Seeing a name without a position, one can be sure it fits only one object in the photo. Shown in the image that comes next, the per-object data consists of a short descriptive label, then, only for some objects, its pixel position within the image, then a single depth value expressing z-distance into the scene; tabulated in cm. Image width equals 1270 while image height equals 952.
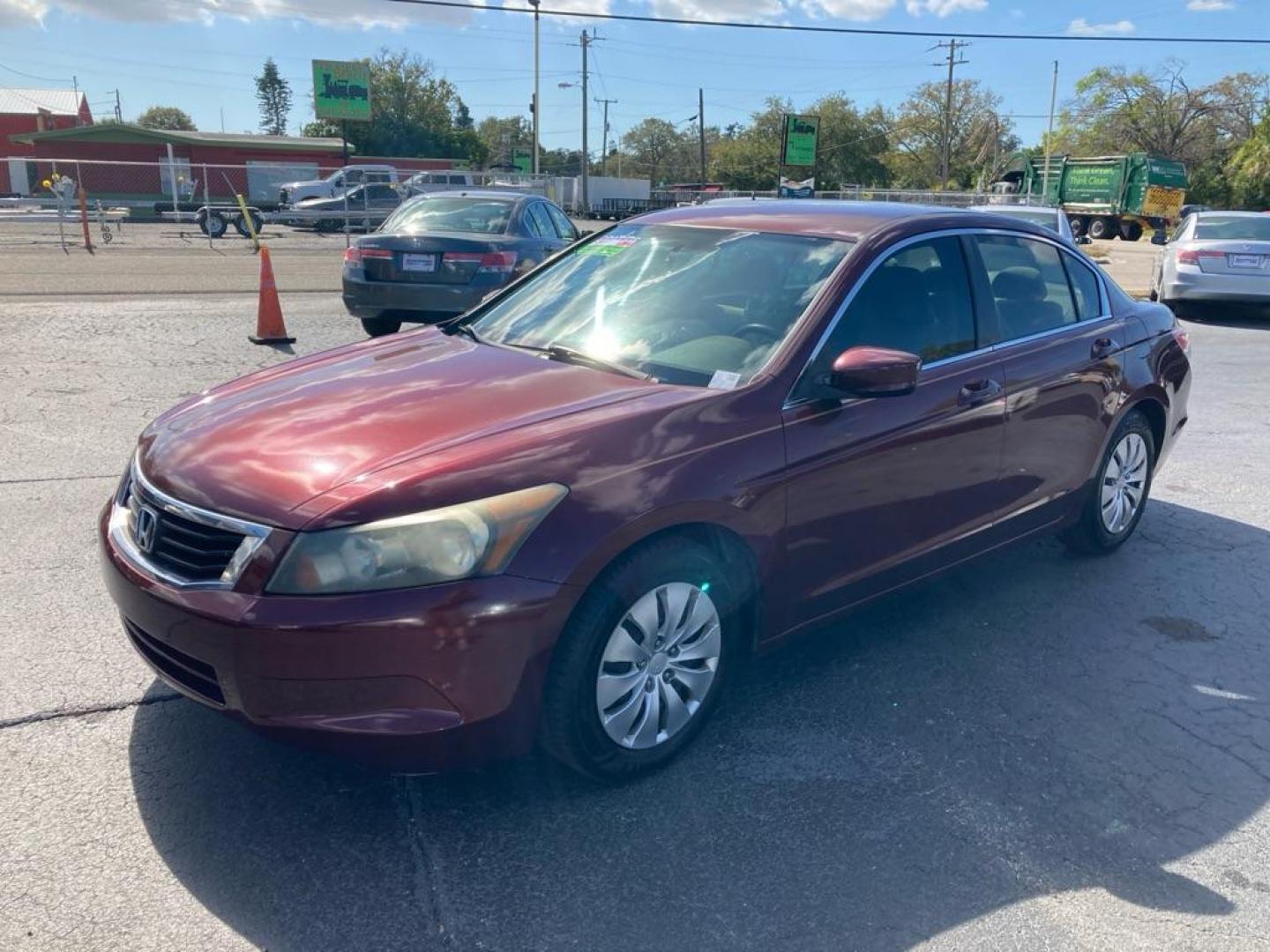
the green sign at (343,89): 4362
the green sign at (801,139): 4341
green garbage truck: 4019
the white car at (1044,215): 1138
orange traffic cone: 1005
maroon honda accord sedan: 265
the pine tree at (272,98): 13550
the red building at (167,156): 4325
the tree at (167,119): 10350
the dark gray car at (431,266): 980
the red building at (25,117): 5728
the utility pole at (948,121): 7169
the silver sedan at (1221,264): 1324
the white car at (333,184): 3600
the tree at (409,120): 7569
